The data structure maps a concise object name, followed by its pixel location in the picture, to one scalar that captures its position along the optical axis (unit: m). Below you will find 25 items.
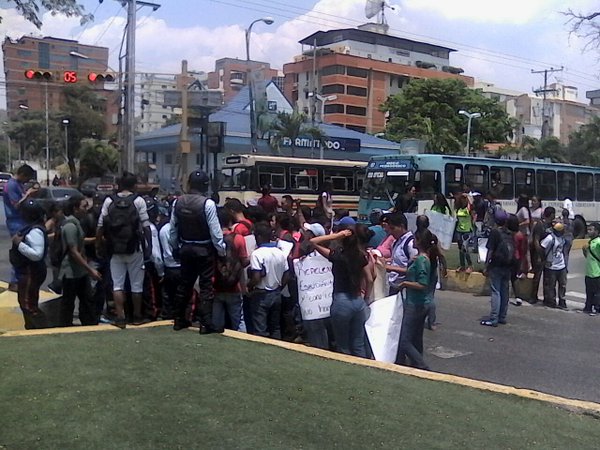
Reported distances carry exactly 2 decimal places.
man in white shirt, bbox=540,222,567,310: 12.64
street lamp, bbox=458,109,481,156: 54.03
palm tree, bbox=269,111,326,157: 43.19
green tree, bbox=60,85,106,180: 67.62
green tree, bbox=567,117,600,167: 56.38
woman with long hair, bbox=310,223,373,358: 7.01
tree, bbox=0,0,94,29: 10.77
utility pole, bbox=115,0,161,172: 31.39
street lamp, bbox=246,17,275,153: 37.47
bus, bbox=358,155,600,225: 23.81
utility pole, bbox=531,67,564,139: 75.94
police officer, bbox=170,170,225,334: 7.04
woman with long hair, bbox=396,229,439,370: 7.32
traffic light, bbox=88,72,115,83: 25.39
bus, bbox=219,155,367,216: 27.84
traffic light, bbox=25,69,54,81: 24.39
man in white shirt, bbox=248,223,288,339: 7.67
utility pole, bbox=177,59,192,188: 35.82
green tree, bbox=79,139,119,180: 59.25
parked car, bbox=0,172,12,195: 53.58
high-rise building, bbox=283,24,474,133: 87.19
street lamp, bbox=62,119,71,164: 65.19
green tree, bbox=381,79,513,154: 56.66
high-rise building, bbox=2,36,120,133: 79.65
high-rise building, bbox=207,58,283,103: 122.94
